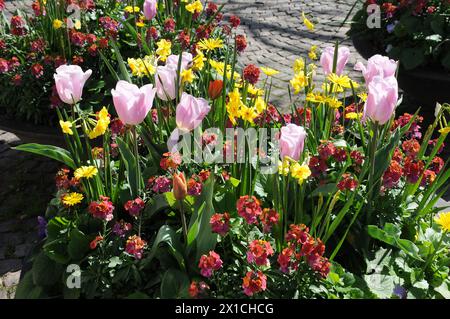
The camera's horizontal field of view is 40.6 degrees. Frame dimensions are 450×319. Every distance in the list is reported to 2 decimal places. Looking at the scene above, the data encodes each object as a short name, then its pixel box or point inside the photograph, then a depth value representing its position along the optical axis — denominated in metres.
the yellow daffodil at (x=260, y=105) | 1.90
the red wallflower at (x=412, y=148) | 2.05
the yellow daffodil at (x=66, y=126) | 1.82
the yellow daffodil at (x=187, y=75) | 2.04
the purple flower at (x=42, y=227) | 2.09
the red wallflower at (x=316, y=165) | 1.88
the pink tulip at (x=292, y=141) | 1.63
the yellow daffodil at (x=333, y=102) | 2.01
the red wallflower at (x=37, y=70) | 2.90
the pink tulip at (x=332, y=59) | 2.10
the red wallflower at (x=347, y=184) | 1.76
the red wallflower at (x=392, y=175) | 1.87
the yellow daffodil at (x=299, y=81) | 2.02
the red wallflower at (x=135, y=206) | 1.80
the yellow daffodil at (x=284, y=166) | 1.63
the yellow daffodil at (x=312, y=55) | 2.34
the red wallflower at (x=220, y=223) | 1.63
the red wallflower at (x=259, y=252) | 1.55
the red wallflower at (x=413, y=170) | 1.88
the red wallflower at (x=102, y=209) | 1.75
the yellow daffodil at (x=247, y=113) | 1.83
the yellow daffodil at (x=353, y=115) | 2.07
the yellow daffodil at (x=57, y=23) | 2.90
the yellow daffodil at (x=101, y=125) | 1.78
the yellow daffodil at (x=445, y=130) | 1.83
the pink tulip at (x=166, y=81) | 1.99
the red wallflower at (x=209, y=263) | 1.57
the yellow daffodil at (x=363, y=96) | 2.13
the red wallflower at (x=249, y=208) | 1.62
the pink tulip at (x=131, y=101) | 1.69
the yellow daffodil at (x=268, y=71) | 2.04
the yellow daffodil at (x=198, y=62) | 2.15
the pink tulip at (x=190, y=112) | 1.79
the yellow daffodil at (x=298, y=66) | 2.15
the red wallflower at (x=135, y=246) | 1.68
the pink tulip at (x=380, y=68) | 1.91
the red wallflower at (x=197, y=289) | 1.53
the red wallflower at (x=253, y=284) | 1.52
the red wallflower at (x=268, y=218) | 1.63
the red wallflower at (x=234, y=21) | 3.19
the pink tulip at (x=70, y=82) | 1.87
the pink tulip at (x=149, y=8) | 2.76
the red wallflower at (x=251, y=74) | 2.16
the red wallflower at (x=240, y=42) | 2.74
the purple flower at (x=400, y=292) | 1.71
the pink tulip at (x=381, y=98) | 1.62
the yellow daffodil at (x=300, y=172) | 1.57
